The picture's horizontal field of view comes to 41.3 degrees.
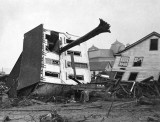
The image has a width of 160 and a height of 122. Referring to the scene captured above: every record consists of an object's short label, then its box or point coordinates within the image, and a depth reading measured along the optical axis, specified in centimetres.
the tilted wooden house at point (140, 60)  2745
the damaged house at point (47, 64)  2544
